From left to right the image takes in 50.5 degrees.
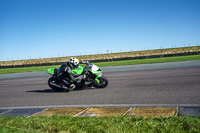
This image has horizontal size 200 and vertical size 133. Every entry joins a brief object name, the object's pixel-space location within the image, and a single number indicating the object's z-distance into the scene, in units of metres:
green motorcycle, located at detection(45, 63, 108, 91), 8.67
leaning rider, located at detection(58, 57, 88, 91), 8.64
